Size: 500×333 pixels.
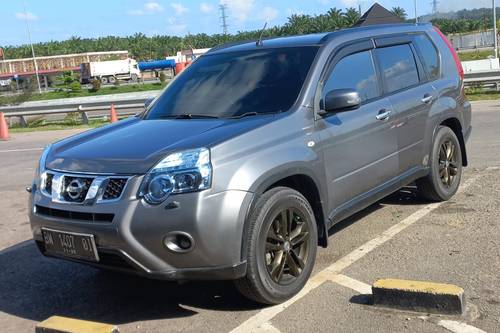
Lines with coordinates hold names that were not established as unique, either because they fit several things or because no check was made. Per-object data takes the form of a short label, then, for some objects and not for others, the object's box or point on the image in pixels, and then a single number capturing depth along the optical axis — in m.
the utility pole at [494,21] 34.48
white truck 75.75
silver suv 3.75
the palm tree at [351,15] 74.31
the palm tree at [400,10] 68.84
